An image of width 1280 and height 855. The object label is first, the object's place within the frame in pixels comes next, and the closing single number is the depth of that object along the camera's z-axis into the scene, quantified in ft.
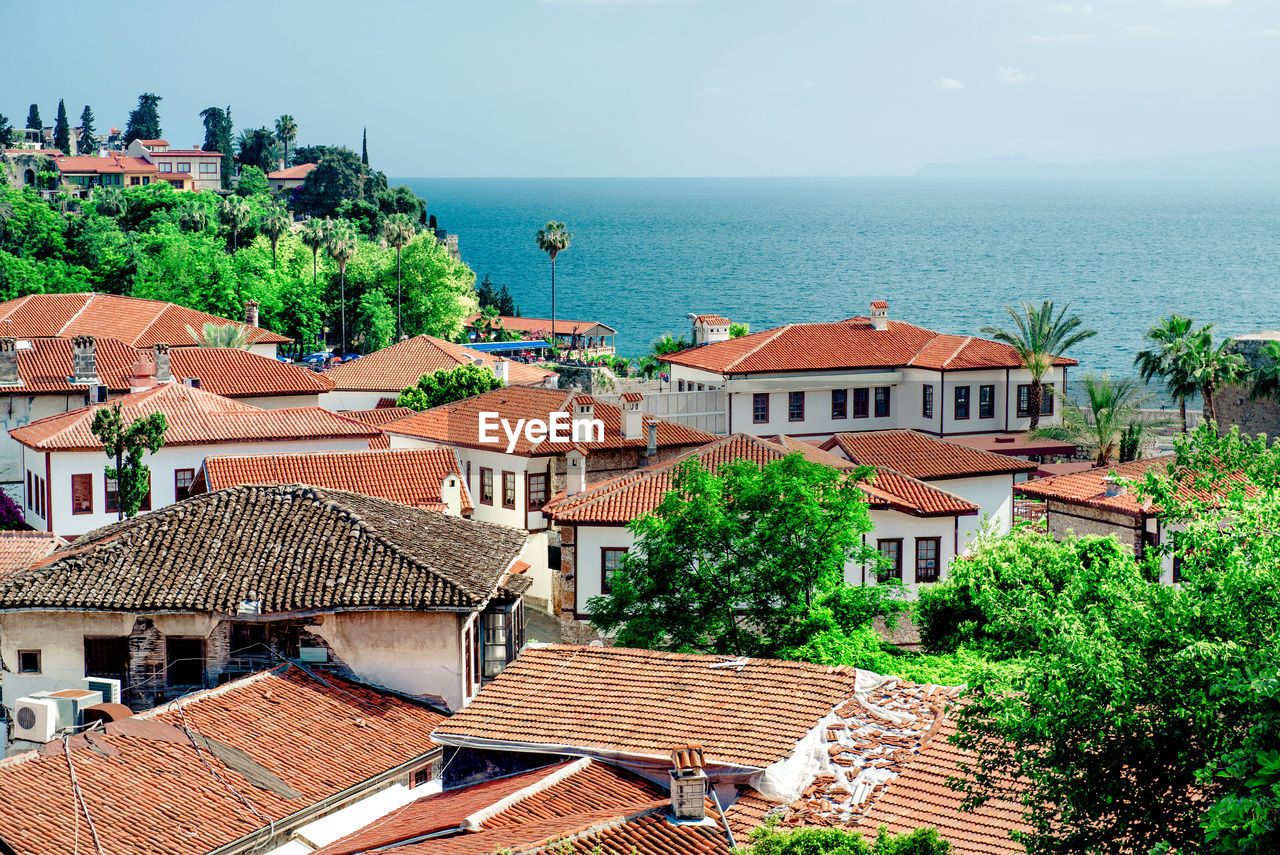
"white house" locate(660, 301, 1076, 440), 174.81
